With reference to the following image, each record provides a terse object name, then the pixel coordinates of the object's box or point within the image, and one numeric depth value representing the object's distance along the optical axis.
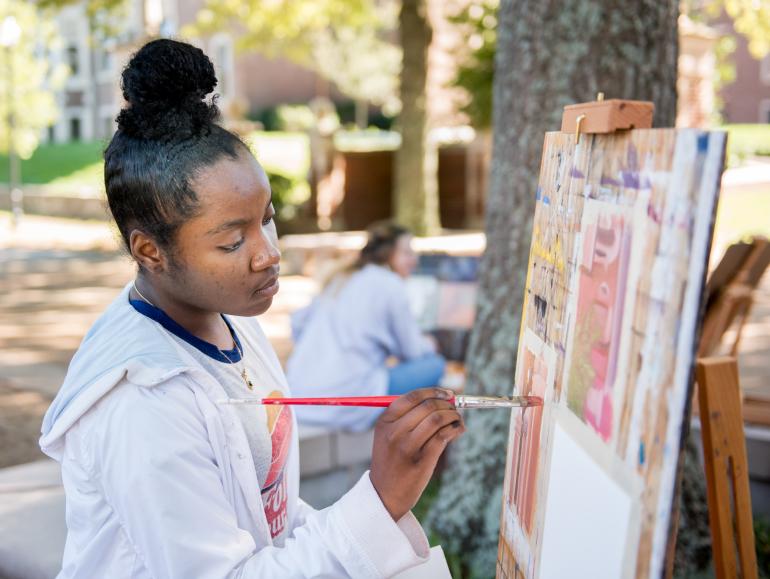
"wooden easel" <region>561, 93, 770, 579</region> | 1.88
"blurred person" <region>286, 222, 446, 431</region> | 4.80
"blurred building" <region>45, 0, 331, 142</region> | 34.72
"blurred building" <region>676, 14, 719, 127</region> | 18.50
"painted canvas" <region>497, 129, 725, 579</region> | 1.07
